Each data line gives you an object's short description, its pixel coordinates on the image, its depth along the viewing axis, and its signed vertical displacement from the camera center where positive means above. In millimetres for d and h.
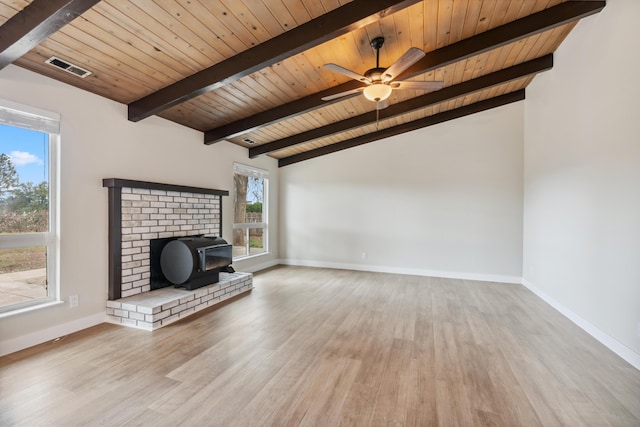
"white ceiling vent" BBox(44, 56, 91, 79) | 2361 +1264
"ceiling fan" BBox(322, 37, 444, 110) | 2506 +1284
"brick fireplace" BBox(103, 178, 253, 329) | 2994 -452
